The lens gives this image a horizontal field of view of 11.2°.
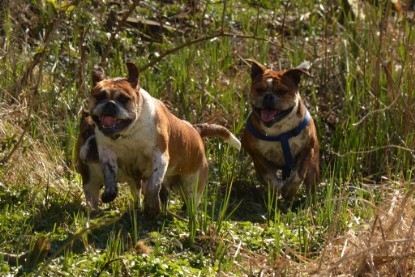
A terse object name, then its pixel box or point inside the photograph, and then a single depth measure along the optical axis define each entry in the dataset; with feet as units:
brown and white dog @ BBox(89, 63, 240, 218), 48.00
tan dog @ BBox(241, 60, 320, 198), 59.64
